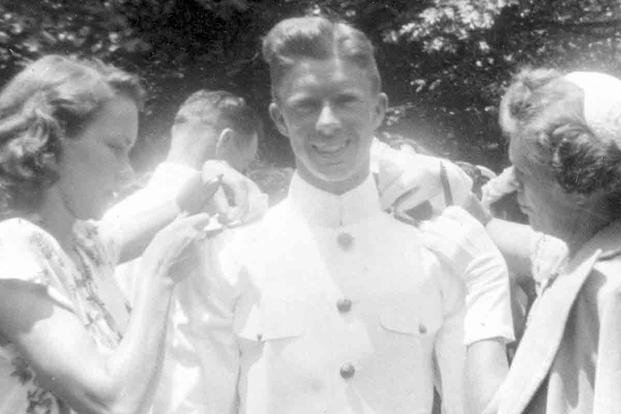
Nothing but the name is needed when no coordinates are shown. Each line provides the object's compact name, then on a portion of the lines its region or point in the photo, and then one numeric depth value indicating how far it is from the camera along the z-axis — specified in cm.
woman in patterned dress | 229
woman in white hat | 205
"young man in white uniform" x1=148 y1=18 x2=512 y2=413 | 255
